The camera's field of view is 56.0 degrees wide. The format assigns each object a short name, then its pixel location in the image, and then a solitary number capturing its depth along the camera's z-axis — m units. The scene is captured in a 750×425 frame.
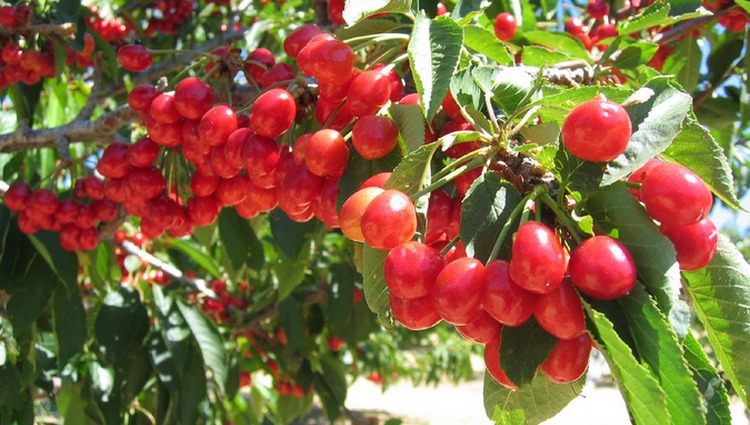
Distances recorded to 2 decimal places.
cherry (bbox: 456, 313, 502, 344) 0.25
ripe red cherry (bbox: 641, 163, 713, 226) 0.22
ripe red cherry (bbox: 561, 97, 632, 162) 0.23
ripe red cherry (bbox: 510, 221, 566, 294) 0.22
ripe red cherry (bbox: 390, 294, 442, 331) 0.26
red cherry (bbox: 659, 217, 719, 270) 0.23
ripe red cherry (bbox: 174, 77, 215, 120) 0.43
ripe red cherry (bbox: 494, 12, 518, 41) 0.51
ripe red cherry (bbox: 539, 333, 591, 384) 0.24
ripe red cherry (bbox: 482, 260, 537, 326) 0.23
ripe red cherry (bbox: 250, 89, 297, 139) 0.37
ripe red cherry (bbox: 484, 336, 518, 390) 0.25
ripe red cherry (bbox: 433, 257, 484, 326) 0.23
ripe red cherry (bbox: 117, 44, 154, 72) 0.56
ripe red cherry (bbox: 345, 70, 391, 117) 0.32
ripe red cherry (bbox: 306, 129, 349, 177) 0.32
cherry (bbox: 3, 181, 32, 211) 0.57
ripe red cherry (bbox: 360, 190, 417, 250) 0.25
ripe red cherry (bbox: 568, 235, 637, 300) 0.21
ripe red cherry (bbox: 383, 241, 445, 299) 0.25
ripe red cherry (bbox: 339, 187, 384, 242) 0.26
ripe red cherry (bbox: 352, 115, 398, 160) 0.30
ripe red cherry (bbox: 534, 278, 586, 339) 0.22
